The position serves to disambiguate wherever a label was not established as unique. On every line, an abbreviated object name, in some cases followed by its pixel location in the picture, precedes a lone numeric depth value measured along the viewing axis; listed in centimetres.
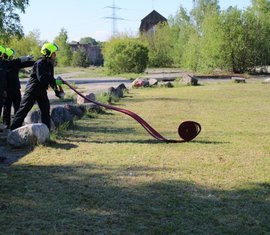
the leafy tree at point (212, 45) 3953
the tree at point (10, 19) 2728
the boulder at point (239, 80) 3012
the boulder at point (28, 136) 801
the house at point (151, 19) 9831
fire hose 869
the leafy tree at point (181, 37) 5185
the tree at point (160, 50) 5806
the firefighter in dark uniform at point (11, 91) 1066
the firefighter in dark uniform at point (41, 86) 870
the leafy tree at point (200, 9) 6488
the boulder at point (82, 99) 1540
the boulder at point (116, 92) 1880
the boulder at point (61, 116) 1038
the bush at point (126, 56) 4031
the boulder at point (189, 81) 2805
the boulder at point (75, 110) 1232
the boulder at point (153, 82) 2768
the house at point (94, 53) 9569
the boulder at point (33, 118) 965
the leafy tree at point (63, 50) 7294
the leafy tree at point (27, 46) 5656
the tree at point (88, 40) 14312
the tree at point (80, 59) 7550
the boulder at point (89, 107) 1360
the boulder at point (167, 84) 2728
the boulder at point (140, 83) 2665
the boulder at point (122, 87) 2208
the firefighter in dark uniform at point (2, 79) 741
